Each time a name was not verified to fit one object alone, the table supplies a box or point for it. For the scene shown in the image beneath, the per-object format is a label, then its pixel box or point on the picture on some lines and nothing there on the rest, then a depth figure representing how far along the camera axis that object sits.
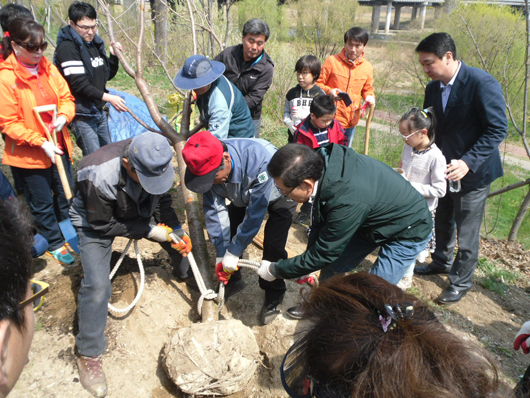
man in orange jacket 4.32
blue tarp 4.96
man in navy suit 2.83
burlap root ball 2.38
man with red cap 2.26
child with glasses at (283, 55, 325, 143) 4.12
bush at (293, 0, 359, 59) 13.47
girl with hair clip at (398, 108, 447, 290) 2.98
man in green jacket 2.00
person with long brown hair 1.10
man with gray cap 2.18
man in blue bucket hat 3.06
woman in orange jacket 2.85
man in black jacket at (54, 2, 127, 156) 3.44
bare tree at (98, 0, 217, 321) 3.17
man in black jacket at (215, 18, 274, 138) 3.73
